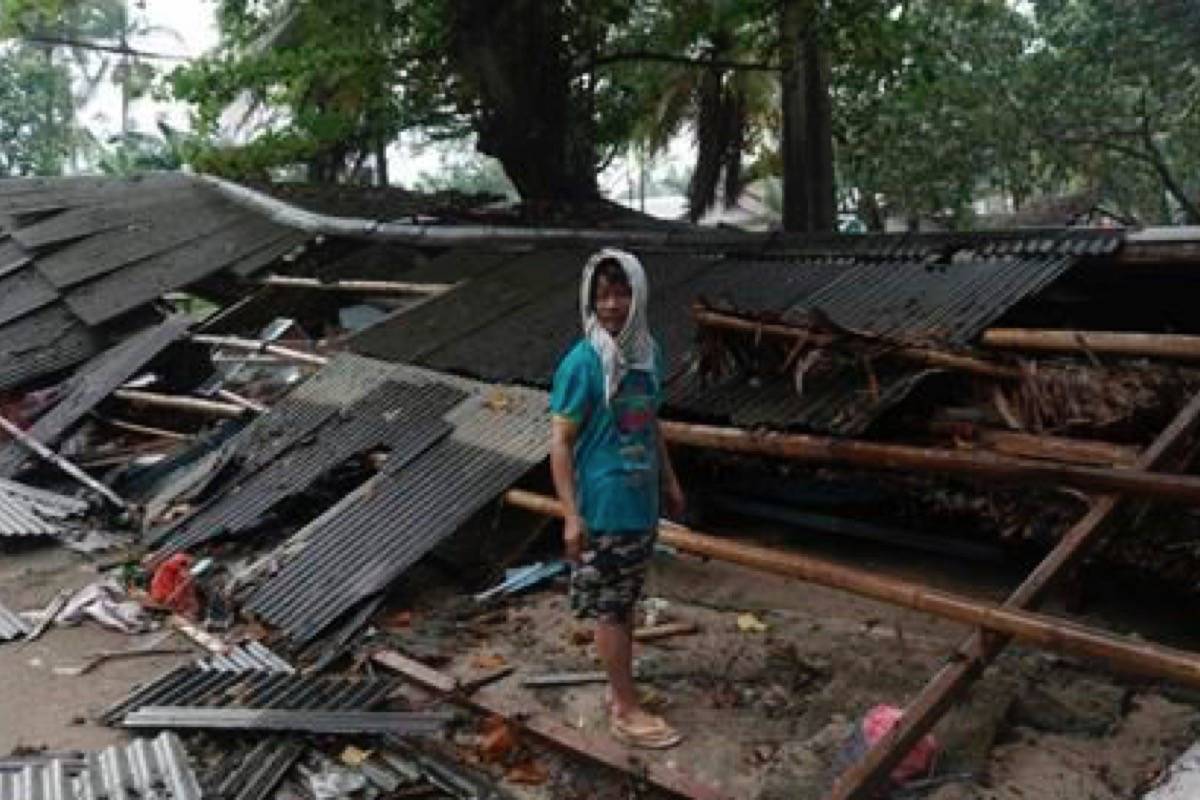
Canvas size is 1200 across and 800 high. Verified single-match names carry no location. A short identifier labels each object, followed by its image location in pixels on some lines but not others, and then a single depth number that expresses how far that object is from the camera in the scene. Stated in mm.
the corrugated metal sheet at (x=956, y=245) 5586
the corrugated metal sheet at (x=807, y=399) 4617
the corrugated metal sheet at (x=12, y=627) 5410
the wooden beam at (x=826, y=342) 4668
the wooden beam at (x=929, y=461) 3566
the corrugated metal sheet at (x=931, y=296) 5090
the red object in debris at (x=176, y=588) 5625
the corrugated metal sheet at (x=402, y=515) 5188
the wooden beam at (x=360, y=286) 8695
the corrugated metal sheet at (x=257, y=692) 4273
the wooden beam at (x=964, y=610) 3092
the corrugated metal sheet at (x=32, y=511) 6863
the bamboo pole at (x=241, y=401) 7918
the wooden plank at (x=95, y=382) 8133
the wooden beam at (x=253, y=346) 8516
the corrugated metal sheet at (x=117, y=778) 3746
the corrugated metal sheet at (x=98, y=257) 9758
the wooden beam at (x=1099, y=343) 4426
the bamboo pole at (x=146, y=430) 8305
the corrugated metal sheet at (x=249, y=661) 4742
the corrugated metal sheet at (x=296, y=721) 4043
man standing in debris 3773
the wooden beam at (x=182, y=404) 8016
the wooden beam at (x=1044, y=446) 4125
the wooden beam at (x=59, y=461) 7321
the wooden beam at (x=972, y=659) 3135
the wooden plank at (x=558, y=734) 3492
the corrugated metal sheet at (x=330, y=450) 6184
